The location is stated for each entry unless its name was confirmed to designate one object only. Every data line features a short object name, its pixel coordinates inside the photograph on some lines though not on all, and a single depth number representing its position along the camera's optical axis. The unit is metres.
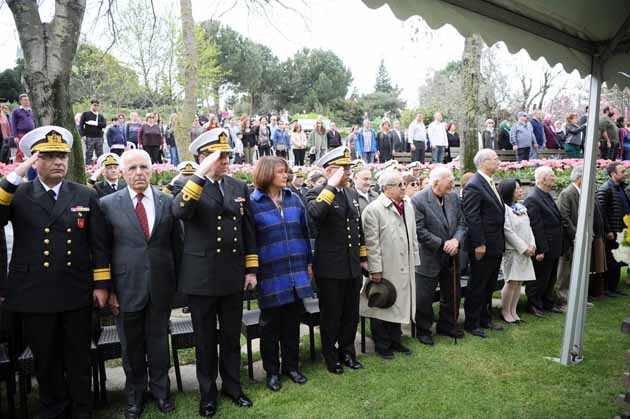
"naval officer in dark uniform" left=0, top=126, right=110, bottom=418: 3.66
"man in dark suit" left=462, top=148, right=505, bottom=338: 6.12
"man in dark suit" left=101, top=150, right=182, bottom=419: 4.06
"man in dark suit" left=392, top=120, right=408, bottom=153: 19.67
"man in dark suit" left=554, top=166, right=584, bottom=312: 7.37
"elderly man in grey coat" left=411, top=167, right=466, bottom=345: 5.93
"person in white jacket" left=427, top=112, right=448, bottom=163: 17.83
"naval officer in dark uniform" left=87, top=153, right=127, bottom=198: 6.36
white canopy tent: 3.45
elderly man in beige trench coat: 5.50
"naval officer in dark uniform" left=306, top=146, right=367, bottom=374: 4.97
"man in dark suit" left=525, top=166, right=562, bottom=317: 6.95
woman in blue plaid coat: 4.68
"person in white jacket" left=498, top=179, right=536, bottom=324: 6.58
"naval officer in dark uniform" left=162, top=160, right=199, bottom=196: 6.72
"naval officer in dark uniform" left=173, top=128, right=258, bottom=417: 4.12
